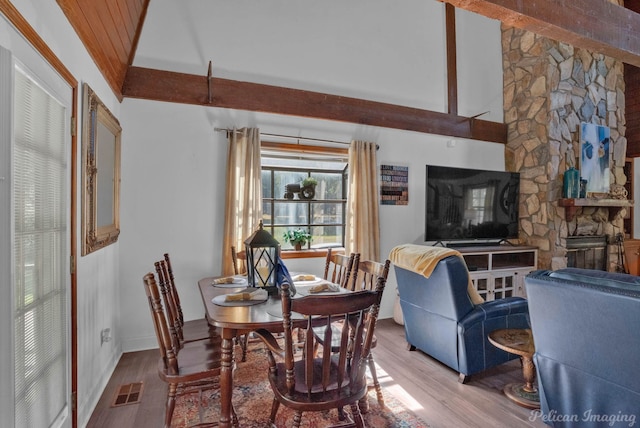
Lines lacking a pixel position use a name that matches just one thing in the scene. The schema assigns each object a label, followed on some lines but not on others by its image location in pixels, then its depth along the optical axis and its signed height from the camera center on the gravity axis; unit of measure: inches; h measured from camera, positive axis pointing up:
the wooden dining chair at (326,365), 59.1 -28.7
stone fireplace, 184.9 +51.5
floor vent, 92.6 -50.2
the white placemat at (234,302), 83.1 -21.1
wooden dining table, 70.1 -22.8
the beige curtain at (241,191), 137.5 +10.6
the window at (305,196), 161.0 +9.9
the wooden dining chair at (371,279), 86.1 -20.6
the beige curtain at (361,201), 159.3 +7.0
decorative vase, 183.8 +16.7
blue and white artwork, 193.3 +33.9
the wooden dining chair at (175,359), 68.6 -32.7
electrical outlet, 101.8 -36.3
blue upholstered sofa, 62.1 -26.2
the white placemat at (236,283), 104.7 -21.1
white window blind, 53.4 -6.9
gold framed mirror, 84.4 +12.6
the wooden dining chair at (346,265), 109.9 -16.5
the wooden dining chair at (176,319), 82.7 -27.0
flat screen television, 175.3 +6.0
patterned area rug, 83.0 -50.2
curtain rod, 139.8 +35.5
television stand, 181.3 -15.9
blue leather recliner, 100.1 -31.2
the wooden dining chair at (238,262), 131.5 -18.1
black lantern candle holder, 91.3 -11.3
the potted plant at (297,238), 157.5 -10.0
